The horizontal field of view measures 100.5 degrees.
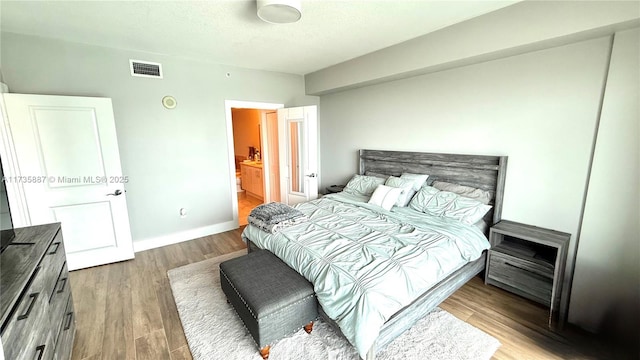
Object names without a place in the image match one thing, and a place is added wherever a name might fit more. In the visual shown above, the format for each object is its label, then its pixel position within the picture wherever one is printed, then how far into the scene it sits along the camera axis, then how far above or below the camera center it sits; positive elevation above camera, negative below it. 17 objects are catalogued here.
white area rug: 1.89 -1.51
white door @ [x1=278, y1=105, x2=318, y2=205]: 4.19 -0.23
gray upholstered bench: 1.79 -1.11
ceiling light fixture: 1.96 +0.98
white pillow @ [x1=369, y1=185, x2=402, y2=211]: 3.15 -0.70
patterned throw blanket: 2.63 -0.79
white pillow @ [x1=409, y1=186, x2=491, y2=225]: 2.69 -0.72
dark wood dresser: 1.13 -0.78
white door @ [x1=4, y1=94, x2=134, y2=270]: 2.74 -0.33
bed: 1.71 -0.89
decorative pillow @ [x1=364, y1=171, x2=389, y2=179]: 3.86 -0.53
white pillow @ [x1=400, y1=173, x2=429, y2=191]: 3.29 -0.52
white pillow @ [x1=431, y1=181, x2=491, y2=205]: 2.84 -0.59
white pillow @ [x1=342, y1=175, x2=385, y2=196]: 3.71 -0.66
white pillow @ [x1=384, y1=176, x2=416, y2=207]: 3.22 -0.62
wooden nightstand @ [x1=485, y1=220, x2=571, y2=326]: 2.26 -1.12
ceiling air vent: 3.32 +0.91
